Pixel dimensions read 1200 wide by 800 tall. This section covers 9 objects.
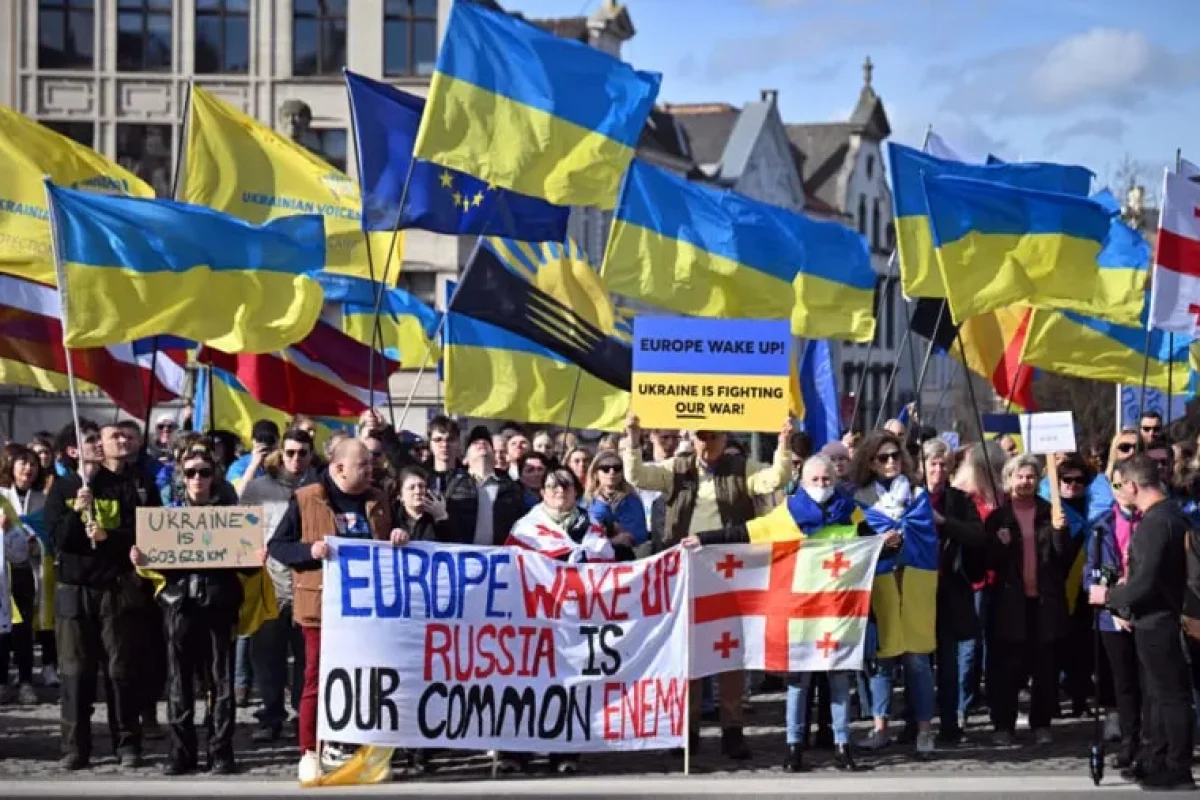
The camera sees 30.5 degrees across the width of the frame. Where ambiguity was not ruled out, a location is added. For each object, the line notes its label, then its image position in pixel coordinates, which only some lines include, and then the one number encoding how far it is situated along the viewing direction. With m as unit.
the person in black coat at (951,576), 13.07
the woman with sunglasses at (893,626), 12.48
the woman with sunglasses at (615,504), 12.23
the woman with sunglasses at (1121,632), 11.63
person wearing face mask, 11.93
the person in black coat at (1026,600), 13.22
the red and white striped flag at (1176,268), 16.20
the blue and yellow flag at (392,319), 21.42
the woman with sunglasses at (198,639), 11.66
